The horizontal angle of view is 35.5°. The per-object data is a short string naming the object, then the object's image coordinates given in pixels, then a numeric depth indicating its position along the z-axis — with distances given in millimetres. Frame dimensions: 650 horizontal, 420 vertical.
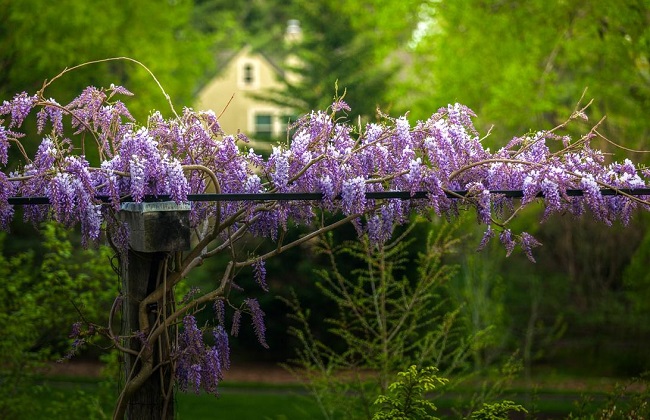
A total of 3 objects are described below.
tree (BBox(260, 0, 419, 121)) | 21172
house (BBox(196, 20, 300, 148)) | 45062
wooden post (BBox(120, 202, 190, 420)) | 5258
